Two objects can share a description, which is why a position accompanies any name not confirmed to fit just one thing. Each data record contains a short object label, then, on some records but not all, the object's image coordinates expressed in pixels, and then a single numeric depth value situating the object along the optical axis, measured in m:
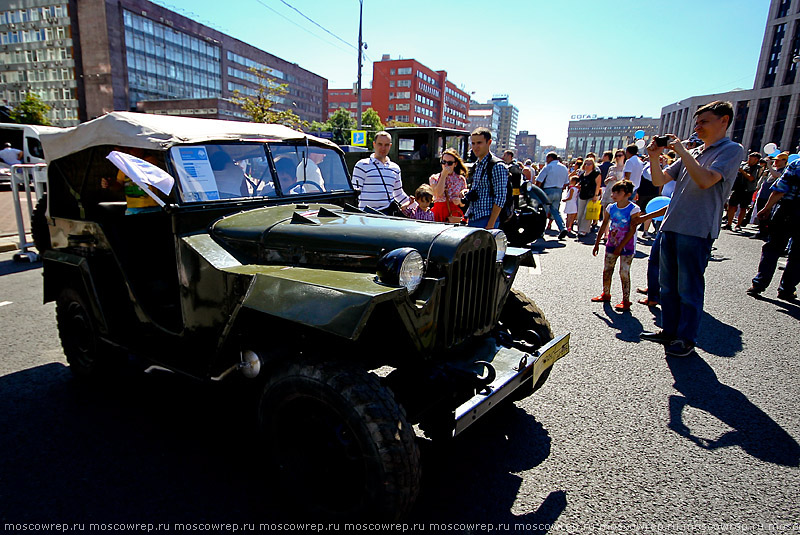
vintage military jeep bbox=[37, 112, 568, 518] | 1.99
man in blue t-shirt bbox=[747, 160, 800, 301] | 5.89
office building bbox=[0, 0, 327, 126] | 53.66
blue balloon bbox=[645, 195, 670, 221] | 5.21
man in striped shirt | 5.32
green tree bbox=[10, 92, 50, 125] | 34.78
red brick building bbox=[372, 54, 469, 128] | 97.38
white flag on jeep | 2.61
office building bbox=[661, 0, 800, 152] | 45.81
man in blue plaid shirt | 4.73
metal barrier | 7.37
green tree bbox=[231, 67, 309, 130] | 22.00
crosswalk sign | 17.22
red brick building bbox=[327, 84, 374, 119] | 119.74
